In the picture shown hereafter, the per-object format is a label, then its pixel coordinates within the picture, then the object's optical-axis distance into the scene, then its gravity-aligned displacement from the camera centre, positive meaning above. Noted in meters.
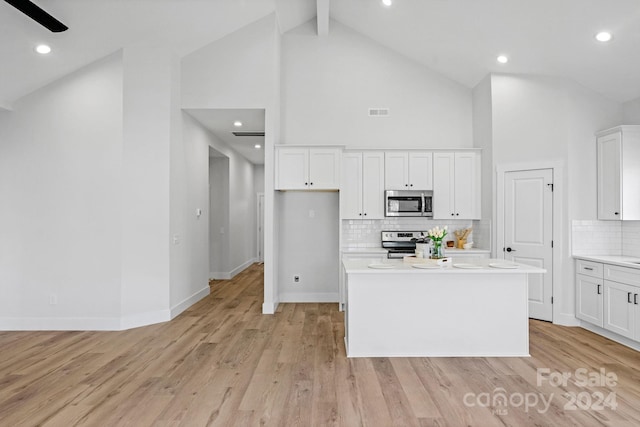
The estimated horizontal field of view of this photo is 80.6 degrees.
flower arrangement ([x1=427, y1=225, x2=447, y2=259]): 3.81 -0.27
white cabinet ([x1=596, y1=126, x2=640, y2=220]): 4.33 +0.48
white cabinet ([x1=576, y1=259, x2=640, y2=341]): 3.83 -0.90
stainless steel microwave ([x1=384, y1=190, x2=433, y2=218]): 5.64 +0.19
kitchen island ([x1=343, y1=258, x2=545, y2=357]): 3.67 -0.96
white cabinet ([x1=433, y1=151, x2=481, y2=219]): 5.65 +0.45
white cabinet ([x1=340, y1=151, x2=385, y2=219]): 5.69 +0.48
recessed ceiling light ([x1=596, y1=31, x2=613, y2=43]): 3.86 +1.85
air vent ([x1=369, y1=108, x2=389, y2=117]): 6.01 +1.64
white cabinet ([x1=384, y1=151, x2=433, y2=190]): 5.67 +0.66
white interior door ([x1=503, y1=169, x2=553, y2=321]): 4.82 -0.17
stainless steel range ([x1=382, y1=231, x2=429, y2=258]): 5.84 -0.37
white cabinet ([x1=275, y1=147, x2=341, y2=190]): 5.46 +0.70
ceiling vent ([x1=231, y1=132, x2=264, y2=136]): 6.59 +1.45
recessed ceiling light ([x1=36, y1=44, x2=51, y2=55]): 4.08 +1.82
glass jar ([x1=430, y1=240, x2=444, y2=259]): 3.85 -0.36
